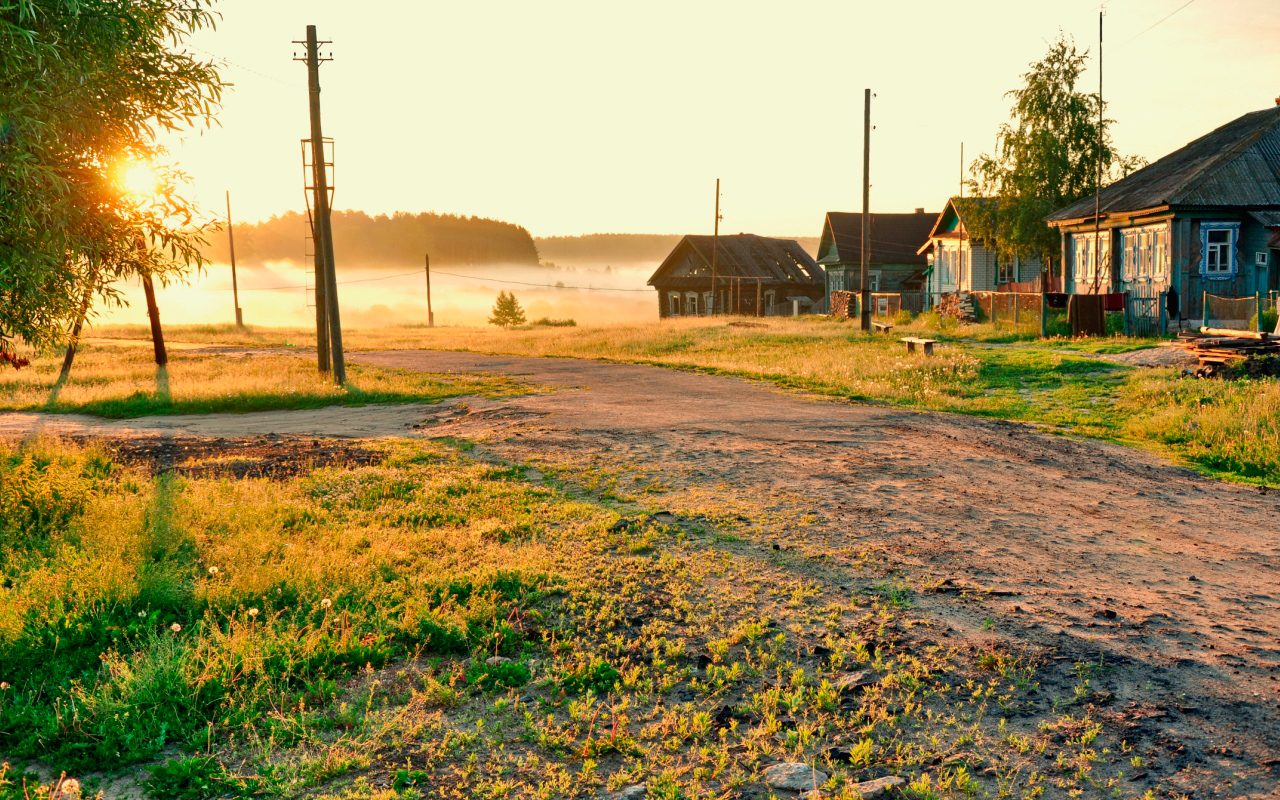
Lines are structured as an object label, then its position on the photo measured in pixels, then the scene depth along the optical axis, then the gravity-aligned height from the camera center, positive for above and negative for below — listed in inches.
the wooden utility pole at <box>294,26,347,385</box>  810.2 +110.9
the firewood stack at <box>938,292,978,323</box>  1425.9 +20.6
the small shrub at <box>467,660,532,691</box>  190.5 -78.3
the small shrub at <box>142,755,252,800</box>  151.1 -79.8
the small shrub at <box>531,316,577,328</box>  2672.0 +18.0
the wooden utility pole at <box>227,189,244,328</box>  2304.4 +122.8
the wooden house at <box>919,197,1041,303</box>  1571.1 +105.2
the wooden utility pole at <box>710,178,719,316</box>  2011.6 +177.7
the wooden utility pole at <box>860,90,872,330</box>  1252.5 +178.8
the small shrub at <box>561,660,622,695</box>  188.2 -78.4
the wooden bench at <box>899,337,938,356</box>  875.1 -25.4
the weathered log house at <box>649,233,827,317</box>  2221.9 +119.7
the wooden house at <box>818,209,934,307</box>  2164.1 +179.2
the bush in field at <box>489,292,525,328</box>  3043.8 +60.9
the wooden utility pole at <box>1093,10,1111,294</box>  1065.5 +97.7
